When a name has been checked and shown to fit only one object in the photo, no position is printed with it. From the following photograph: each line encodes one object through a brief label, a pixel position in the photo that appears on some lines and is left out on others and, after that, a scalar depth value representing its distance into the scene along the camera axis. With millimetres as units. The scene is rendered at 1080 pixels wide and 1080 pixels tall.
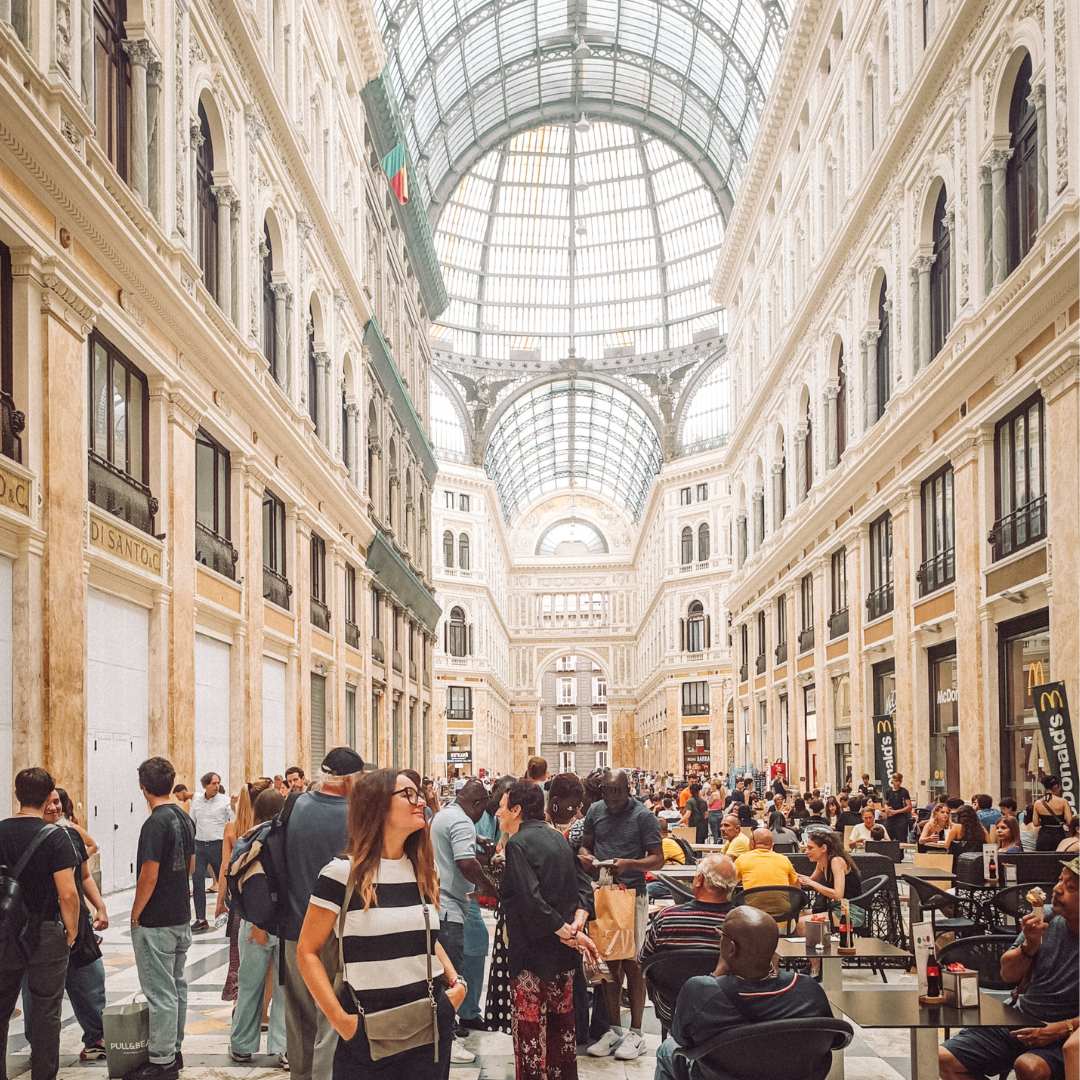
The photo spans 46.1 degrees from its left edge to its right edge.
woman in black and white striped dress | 4246
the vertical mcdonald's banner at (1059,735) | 12039
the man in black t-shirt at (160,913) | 7023
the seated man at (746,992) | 4496
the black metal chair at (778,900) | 8266
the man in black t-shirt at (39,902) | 6207
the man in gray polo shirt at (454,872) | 8109
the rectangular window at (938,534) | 20000
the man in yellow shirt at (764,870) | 8578
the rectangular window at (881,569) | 24062
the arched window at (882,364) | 24906
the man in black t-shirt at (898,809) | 16766
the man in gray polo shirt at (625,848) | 8047
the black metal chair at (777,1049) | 4367
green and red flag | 34962
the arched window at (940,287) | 20703
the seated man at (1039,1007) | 5480
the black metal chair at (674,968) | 6246
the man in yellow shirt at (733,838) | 10258
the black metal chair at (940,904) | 9891
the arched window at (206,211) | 17750
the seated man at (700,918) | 6309
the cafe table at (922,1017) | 5703
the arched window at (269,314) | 22003
